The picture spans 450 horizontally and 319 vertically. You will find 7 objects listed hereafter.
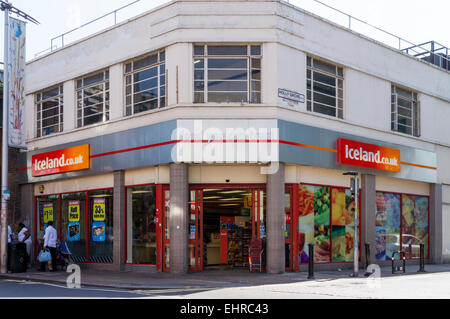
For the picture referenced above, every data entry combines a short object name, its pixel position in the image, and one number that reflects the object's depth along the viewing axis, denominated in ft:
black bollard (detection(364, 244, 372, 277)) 60.79
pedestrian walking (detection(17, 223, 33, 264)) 73.10
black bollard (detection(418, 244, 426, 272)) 66.98
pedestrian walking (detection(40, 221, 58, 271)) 68.44
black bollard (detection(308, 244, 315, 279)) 57.31
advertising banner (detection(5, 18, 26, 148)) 69.00
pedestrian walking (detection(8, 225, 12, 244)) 71.88
